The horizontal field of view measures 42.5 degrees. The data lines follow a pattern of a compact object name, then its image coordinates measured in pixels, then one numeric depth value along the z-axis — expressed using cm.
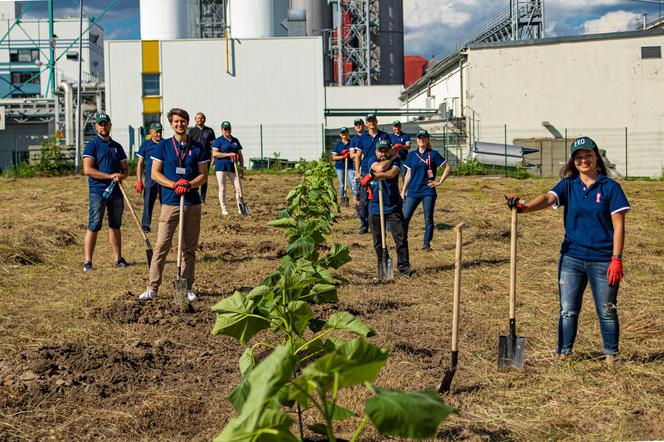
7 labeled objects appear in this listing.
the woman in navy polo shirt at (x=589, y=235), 575
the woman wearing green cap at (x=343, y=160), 1636
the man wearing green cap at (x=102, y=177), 975
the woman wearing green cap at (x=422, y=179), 1165
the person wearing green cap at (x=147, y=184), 1304
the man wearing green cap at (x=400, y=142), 1391
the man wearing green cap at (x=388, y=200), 1003
